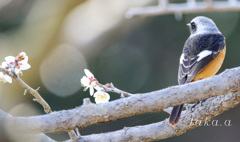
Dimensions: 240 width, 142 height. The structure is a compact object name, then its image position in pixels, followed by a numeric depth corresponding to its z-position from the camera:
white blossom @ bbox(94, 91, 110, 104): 6.27
